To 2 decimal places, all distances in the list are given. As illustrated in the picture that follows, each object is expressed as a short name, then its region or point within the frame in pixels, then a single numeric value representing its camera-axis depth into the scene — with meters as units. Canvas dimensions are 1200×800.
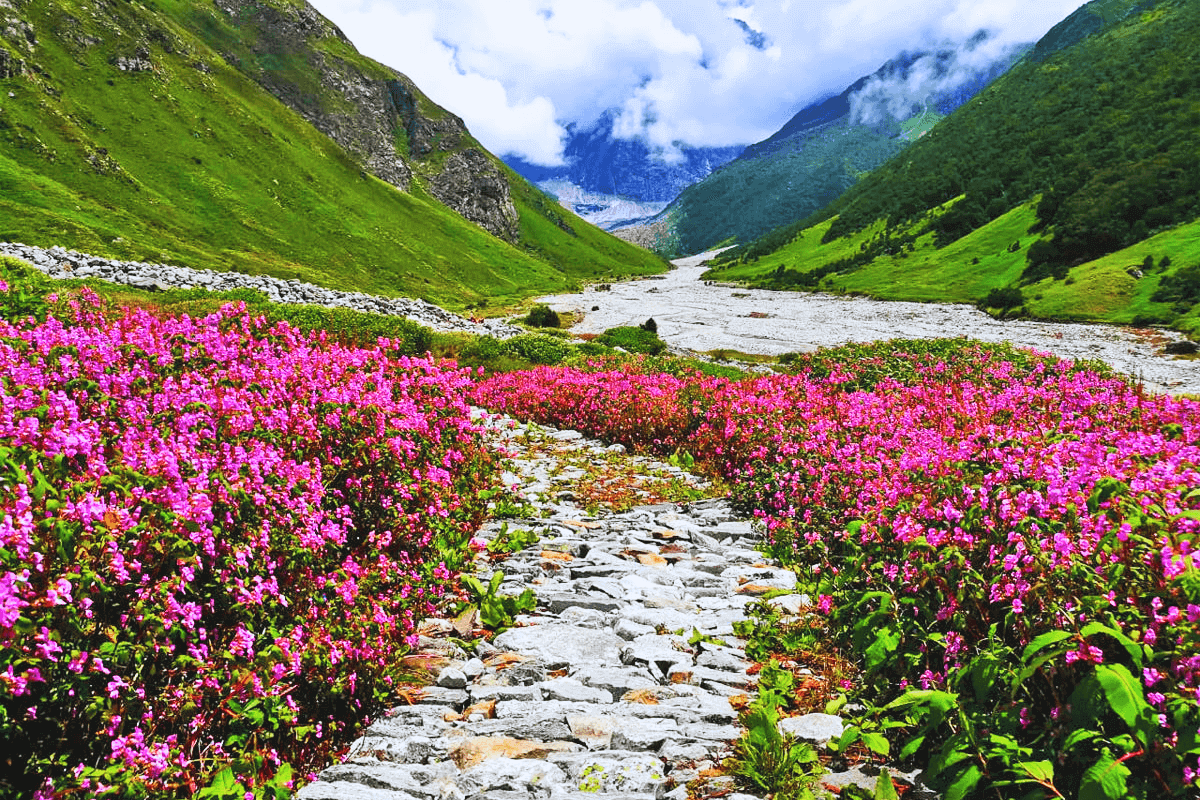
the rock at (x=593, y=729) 4.66
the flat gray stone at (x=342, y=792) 3.93
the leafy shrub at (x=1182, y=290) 61.36
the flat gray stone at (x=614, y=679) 5.51
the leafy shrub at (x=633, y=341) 48.78
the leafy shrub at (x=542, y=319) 72.12
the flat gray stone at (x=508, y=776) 4.14
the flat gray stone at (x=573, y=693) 5.32
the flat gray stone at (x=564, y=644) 6.06
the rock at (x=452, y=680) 5.52
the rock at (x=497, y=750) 4.46
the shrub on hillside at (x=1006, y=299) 83.06
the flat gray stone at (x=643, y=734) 4.58
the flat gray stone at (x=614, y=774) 4.08
